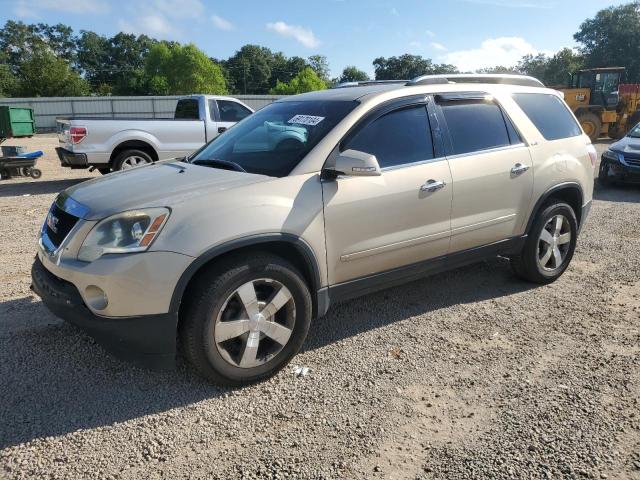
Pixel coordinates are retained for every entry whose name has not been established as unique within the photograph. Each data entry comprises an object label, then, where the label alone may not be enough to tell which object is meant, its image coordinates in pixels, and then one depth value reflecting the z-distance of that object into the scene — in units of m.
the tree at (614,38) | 78.94
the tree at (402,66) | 113.25
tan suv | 2.85
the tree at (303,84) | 72.42
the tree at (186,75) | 74.25
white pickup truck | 9.61
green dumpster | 14.27
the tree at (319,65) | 113.69
